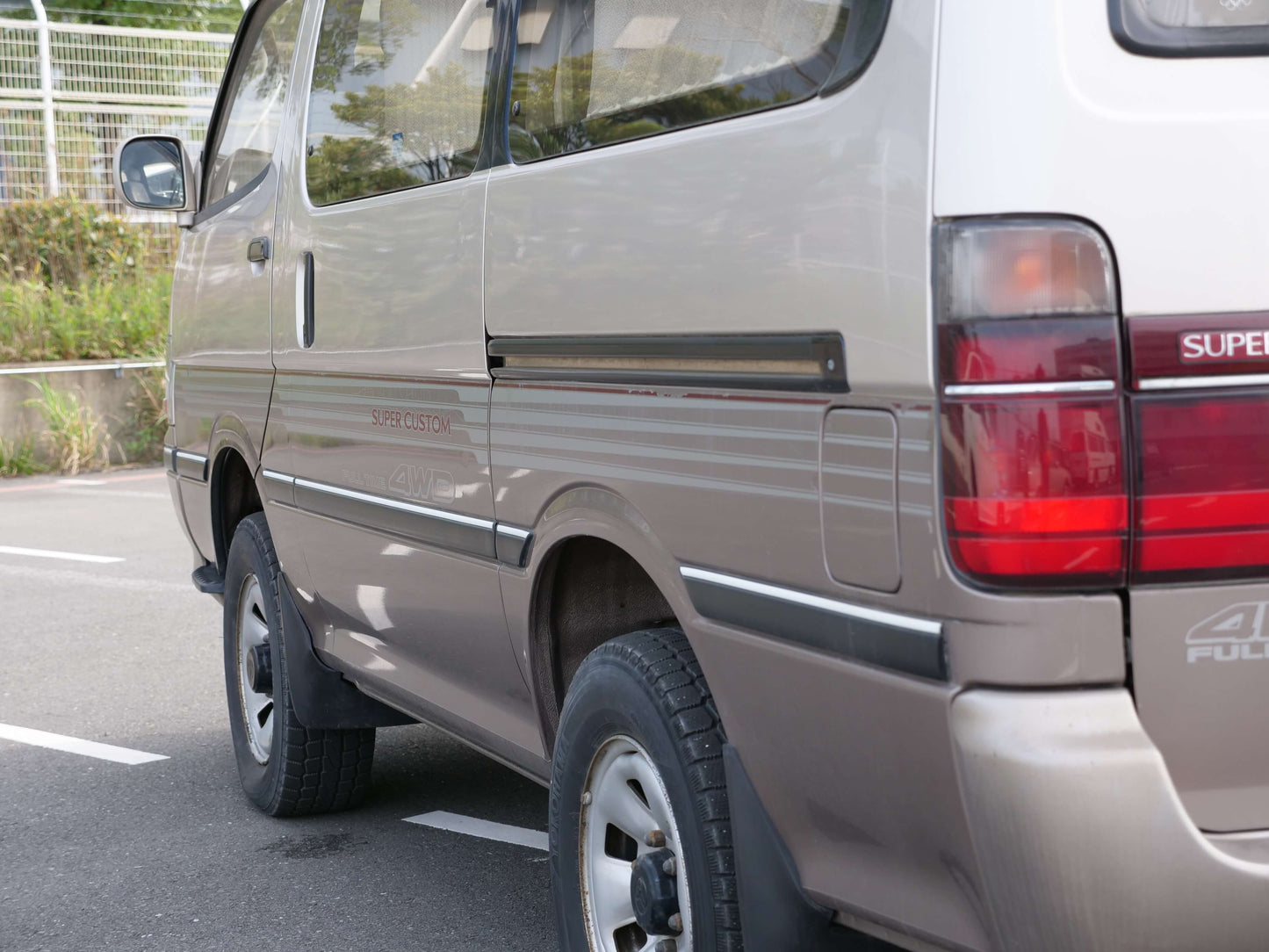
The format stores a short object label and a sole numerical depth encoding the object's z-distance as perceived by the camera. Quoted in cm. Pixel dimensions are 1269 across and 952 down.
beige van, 184
